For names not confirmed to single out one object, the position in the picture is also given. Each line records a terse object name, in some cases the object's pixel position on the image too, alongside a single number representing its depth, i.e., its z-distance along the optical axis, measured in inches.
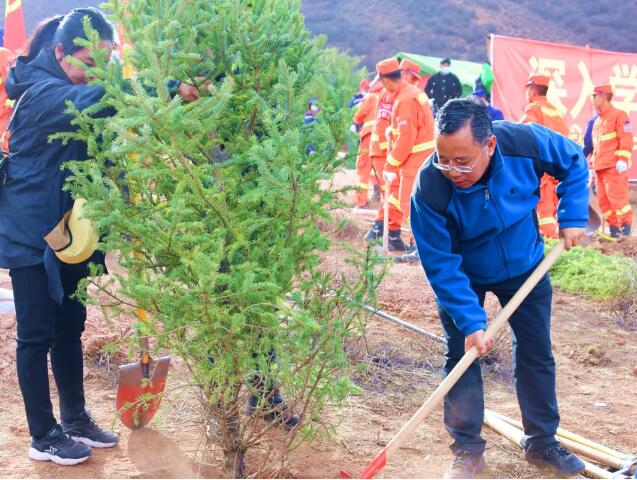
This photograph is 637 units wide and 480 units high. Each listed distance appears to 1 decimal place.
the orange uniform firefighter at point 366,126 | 456.1
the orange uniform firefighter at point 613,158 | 406.3
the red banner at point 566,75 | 546.0
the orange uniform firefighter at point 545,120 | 355.3
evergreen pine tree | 100.3
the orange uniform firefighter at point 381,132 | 388.5
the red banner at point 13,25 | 338.2
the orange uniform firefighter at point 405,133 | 329.1
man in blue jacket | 115.6
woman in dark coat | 122.3
